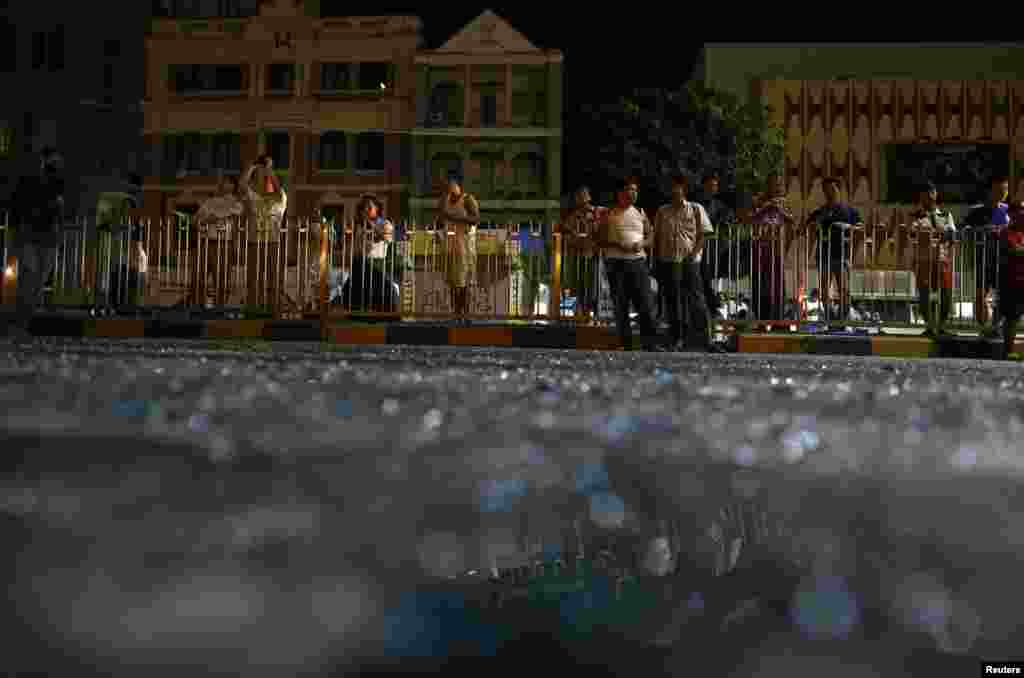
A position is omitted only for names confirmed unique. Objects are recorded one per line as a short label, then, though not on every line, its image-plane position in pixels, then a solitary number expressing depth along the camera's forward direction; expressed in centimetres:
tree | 3319
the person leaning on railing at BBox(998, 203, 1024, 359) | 929
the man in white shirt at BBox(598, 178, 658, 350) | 995
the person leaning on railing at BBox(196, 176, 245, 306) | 1302
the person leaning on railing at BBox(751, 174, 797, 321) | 1175
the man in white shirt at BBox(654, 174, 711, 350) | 1026
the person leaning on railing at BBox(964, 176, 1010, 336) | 1141
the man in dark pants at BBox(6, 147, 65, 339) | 999
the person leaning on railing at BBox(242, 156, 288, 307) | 1295
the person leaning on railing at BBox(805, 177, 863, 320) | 1177
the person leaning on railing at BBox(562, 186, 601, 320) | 1252
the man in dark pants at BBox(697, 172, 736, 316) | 1173
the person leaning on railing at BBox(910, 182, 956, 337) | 1174
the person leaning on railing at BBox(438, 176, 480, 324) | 1296
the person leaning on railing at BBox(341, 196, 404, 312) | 1297
